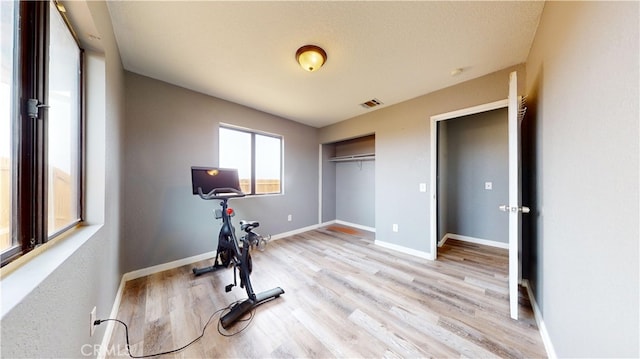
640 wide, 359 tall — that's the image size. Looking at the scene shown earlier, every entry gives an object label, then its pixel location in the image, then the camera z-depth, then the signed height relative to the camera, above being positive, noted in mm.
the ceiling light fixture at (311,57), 1791 +1173
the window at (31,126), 703 +228
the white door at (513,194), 1502 -125
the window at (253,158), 3094 +381
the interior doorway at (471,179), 3188 -8
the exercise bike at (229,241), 1709 -624
